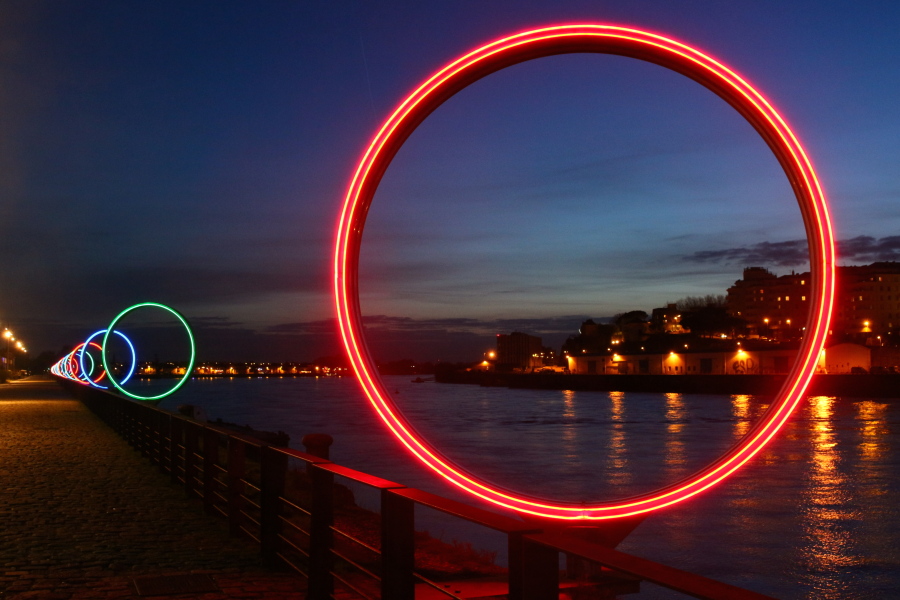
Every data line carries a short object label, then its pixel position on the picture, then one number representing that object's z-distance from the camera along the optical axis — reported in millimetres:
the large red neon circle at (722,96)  5770
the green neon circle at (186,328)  19203
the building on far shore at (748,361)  101562
